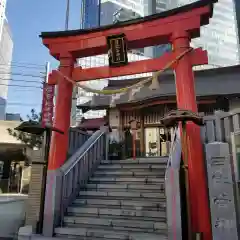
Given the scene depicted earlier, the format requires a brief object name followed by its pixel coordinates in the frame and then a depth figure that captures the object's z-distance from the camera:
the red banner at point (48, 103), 10.90
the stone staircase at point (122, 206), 6.30
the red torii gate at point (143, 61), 7.38
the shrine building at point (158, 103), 13.75
